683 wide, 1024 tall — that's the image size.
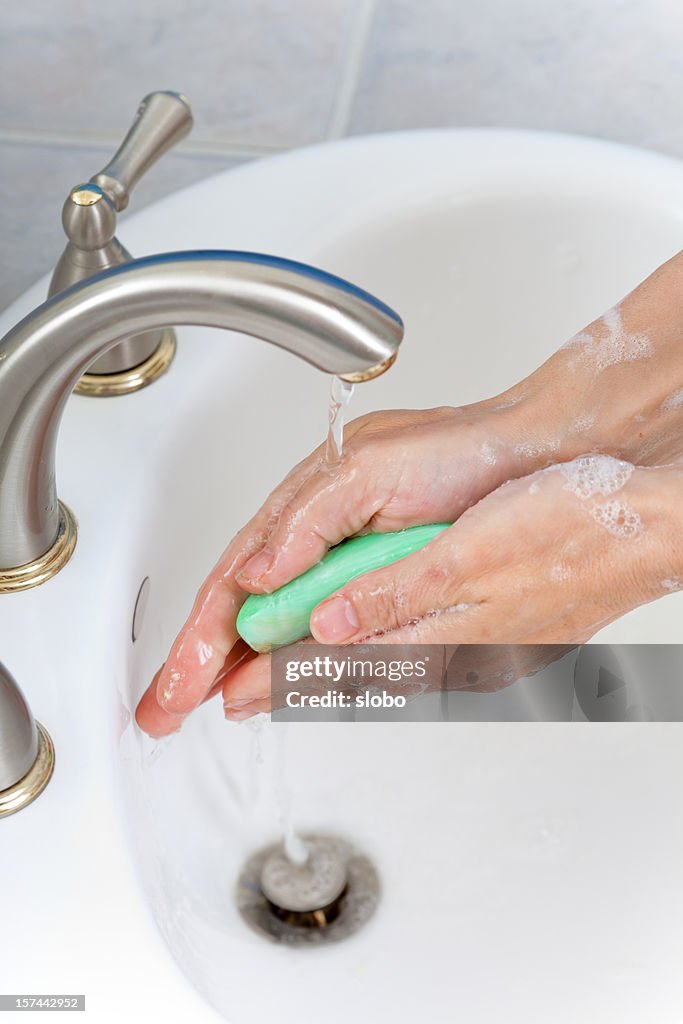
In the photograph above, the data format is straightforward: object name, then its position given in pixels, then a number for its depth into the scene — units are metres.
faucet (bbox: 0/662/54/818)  0.90
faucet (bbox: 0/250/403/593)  0.84
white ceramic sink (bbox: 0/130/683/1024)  0.93
